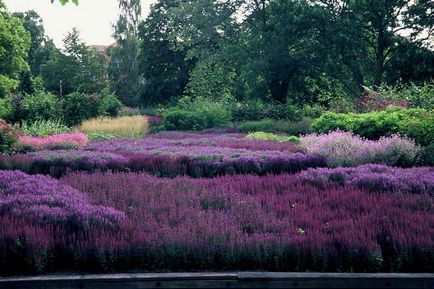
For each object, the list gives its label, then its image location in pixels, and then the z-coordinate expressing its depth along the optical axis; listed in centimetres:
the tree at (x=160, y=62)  5072
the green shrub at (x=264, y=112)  2756
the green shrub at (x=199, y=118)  2523
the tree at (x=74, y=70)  5100
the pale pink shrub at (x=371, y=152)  1018
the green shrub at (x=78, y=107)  2584
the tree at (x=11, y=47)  3838
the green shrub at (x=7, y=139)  1248
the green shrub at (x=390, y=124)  1124
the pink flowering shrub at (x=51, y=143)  1324
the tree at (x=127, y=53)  5650
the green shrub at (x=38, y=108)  2381
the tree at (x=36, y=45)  7138
